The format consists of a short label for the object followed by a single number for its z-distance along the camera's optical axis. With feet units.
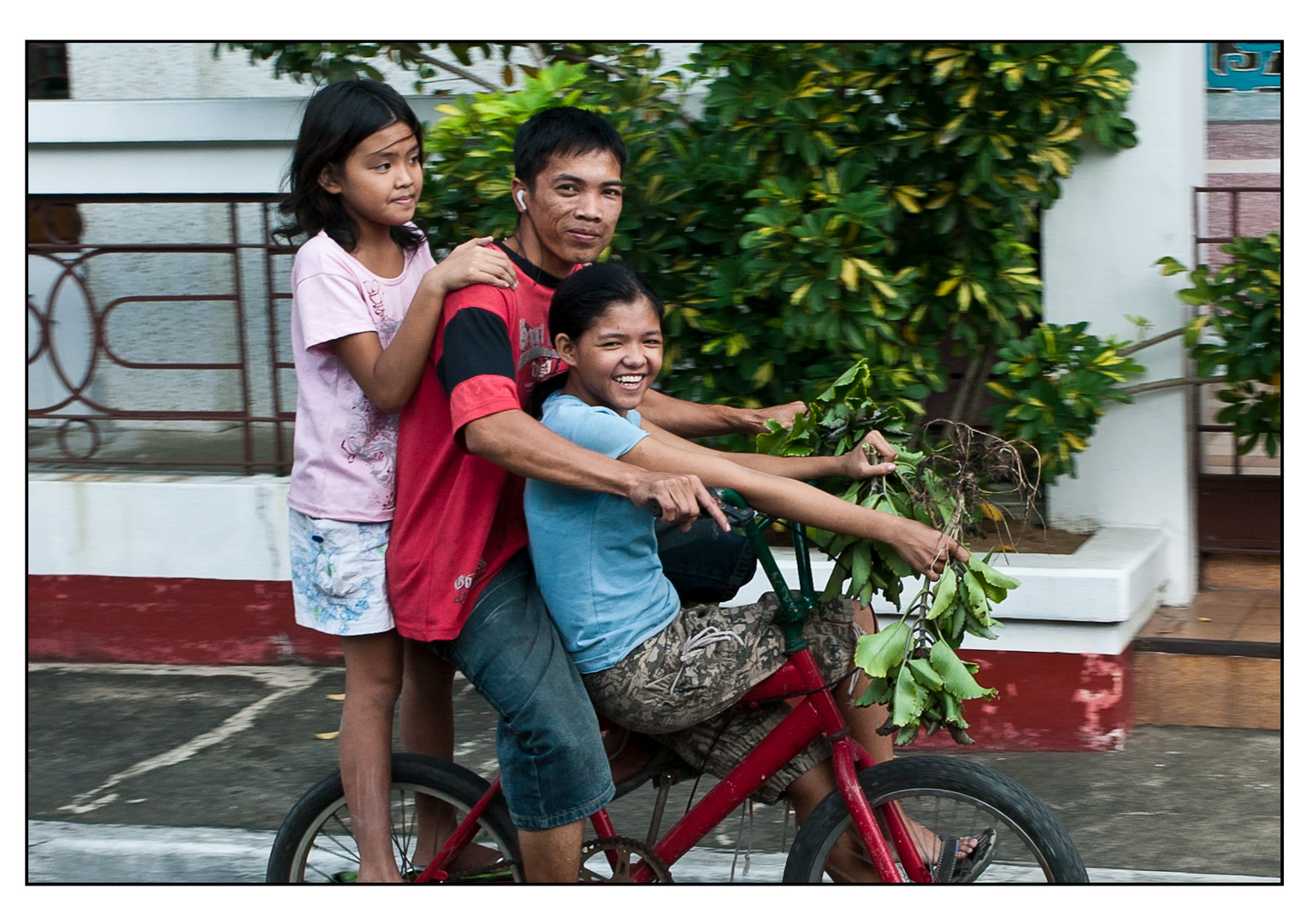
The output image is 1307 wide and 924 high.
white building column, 15.28
